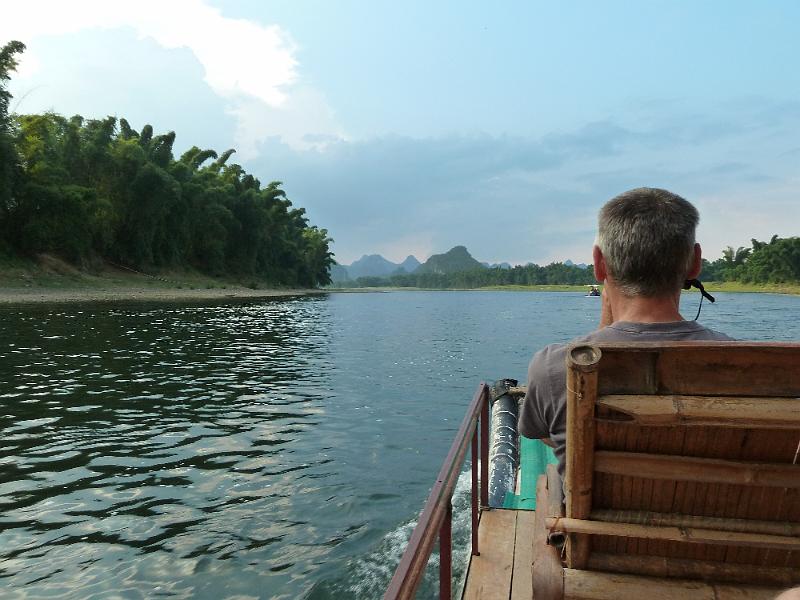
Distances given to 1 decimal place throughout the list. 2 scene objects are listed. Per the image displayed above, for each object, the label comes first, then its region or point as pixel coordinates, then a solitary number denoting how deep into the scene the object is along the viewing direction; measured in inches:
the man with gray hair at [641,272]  85.4
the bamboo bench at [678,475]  70.9
